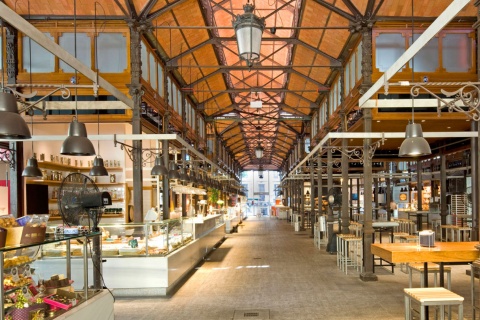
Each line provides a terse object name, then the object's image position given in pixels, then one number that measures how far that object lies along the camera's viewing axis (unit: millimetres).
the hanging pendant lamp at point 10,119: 3230
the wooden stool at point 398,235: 10961
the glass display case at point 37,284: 3574
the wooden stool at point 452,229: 13862
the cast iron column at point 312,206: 20312
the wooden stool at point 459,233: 13114
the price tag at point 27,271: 4198
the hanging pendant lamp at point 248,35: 4938
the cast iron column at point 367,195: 9719
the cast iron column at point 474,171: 9546
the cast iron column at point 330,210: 14953
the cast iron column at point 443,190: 16875
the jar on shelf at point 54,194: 12345
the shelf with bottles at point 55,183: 11355
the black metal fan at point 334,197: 12914
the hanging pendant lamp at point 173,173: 11180
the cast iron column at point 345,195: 12398
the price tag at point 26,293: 3719
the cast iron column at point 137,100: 10375
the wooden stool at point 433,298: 4645
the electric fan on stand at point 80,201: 4555
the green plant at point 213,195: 25188
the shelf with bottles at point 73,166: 11961
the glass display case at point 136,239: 8234
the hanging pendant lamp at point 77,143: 4875
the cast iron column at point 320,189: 17444
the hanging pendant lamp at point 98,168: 8383
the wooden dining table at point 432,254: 5844
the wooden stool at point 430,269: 6611
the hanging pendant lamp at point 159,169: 9641
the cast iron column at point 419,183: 19672
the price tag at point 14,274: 3857
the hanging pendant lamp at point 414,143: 5629
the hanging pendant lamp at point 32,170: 8227
